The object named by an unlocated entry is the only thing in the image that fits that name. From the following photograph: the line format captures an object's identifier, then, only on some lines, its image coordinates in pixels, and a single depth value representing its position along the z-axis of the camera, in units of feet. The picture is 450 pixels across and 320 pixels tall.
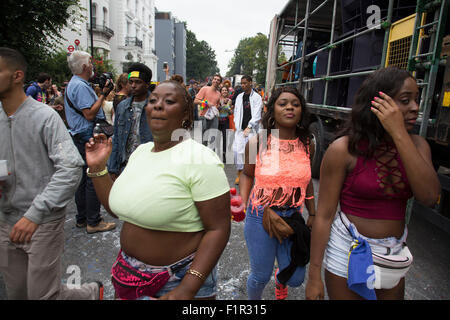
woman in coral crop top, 6.82
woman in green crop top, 4.42
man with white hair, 11.25
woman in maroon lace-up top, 4.60
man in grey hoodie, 5.99
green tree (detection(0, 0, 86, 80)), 19.97
